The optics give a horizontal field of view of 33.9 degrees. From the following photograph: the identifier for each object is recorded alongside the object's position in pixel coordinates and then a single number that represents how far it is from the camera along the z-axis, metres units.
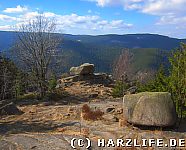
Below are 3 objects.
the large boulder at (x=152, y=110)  12.10
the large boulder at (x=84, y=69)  35.88
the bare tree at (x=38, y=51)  27.25
